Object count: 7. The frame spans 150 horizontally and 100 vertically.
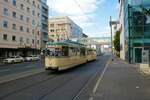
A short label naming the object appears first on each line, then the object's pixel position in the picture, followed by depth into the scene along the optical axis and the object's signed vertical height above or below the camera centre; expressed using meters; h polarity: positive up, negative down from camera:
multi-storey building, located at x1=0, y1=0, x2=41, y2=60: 27.27 +6.31
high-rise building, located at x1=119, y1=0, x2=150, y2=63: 18.96 +3.35
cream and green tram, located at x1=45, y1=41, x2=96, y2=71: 10.93 -0.34
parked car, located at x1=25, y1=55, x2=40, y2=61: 27.09 -1.47
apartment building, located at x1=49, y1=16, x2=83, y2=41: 57.91 +12.61
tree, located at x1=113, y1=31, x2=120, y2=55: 38.16 +3.21
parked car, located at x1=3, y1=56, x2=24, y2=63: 22.80 -1.51
